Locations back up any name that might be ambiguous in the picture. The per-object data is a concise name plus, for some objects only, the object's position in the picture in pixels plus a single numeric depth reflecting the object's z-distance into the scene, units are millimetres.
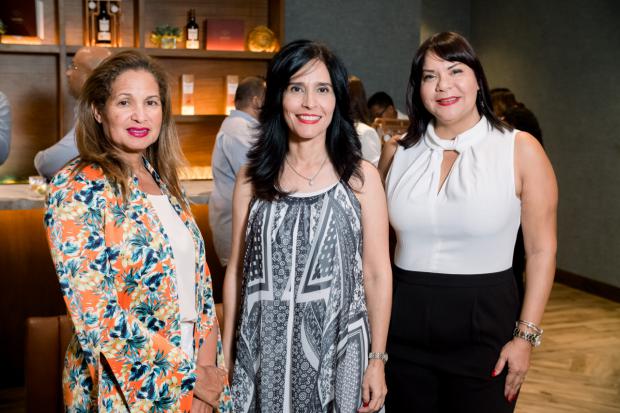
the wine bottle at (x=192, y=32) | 5547
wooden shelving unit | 5254
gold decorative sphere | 5582
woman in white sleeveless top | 2008
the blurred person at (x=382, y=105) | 5648
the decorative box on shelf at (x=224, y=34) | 5598
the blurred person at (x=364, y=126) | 4332
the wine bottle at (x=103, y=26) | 5285
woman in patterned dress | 1940
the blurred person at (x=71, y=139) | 3768
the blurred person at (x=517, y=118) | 4273
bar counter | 4129
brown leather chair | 2329
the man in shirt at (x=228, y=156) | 3906
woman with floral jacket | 1603
